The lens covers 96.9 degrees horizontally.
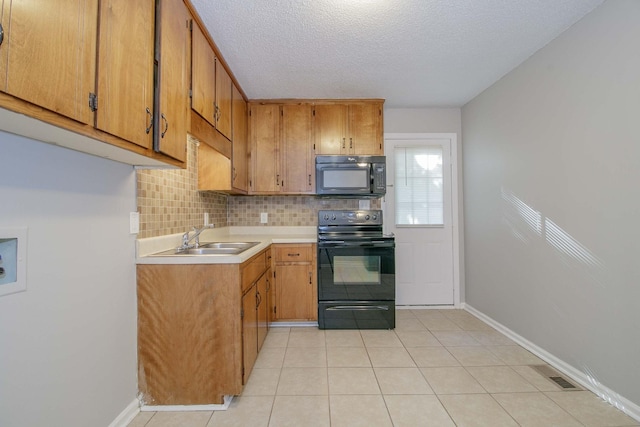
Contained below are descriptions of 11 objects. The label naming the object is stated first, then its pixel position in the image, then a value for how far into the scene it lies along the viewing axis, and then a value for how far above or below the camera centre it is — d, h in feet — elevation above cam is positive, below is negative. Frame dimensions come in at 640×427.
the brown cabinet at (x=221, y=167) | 8.08 +1.51
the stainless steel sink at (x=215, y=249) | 6.29 -0.73
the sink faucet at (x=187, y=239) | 6.89 -0.51
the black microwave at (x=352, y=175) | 9.53 +1.49
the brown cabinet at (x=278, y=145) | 9.93 +2.53
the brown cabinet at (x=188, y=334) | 5.17 -2.10
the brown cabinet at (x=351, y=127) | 9.90 +3.21
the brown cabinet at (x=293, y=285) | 9.02 -2.11
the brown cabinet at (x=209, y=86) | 5.66 +3.06
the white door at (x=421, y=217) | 10.79 +0.07
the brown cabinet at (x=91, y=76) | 2.38 +1.53
